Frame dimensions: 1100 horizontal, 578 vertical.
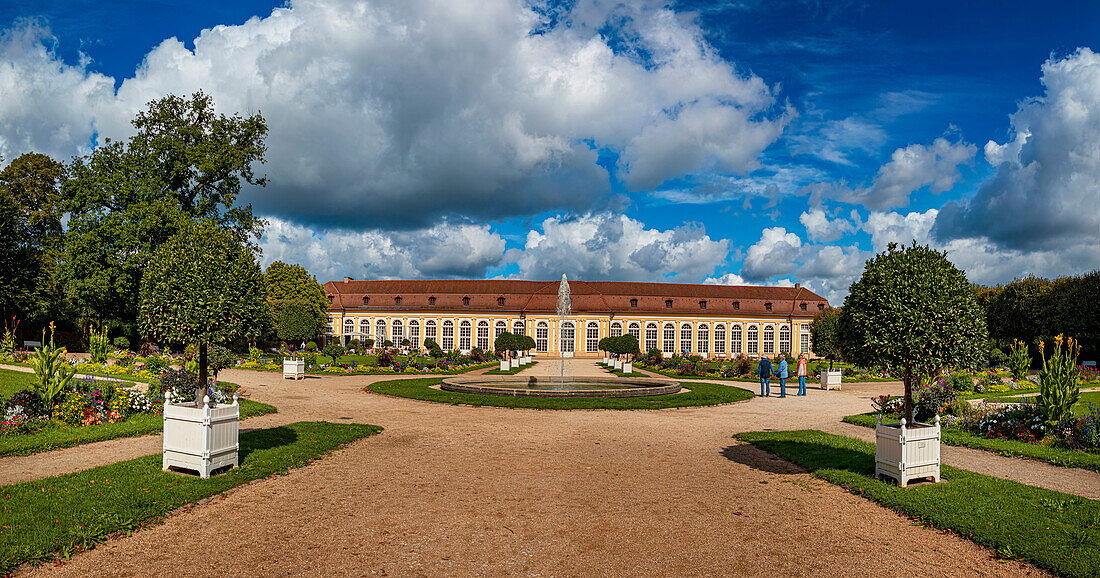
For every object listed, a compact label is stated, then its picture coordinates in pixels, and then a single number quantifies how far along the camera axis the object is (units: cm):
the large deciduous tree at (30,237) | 3906
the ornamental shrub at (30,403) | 1257
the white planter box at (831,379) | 2803
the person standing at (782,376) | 2369
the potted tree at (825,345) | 2812
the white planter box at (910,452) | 872
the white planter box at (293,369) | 2680
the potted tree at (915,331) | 887
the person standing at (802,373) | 2447
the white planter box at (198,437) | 869
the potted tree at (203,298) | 932
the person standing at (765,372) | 2455
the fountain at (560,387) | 2028
